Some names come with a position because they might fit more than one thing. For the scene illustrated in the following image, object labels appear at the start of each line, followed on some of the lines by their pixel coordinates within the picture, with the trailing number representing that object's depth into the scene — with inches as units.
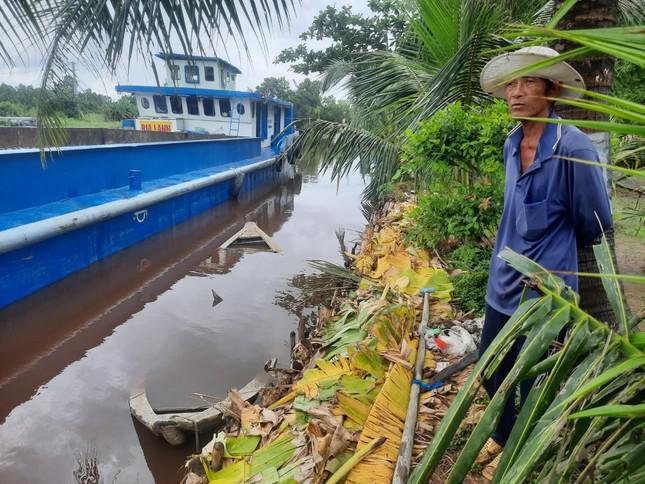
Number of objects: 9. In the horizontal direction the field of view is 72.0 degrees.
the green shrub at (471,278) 141.2
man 59.9
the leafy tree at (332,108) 792.1
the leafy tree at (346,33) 456.9
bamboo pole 75.6
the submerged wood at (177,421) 127.3
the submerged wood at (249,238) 347.3
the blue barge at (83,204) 211.0
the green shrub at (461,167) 131.2
